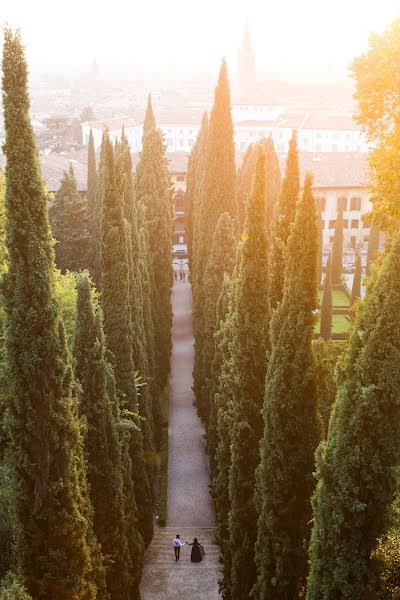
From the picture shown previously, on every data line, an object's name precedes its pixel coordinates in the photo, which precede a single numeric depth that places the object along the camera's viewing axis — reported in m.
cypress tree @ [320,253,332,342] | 44.78
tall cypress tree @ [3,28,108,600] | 14.62
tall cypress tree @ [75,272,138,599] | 18.00
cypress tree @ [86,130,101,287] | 39.16
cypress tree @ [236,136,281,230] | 40.59
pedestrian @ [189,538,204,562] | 25.12
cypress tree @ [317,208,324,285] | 59.12
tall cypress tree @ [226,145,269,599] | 19.30
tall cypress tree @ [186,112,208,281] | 42.96
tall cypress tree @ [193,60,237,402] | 34.75
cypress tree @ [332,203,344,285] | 59.25
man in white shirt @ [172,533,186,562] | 25.25
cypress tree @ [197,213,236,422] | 31.56
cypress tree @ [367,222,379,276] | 55.90
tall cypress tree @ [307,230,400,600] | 13.10
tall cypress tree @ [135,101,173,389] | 39.31
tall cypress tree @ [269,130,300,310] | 19.92
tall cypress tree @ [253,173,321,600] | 16.17
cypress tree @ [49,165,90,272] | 40.28
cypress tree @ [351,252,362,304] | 48.88
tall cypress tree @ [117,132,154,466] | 27.23
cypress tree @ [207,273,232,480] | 28.11
